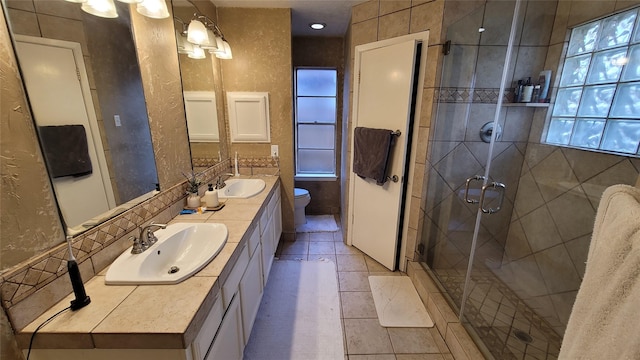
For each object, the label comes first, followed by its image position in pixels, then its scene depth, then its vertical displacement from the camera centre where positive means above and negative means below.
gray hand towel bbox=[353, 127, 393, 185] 2.21 -0.29
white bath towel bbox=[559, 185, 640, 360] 0.51 -0.36
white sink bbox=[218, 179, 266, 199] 2.28 -0.63
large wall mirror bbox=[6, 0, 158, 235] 0.87 +0.06
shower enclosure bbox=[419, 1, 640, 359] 1.68 -0.52
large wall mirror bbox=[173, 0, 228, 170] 1.88 +0.19
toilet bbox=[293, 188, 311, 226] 3.09 -1.03
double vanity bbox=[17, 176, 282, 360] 0.80 -0.66
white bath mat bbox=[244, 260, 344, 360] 1.66 -1.49
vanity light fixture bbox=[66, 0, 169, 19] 1.03 +0.50
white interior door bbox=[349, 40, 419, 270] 2.10 -0.02
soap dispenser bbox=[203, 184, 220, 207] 1.78 -0.56
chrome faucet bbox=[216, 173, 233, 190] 2.22 -0.57
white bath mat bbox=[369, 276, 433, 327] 1.90 -1.48
